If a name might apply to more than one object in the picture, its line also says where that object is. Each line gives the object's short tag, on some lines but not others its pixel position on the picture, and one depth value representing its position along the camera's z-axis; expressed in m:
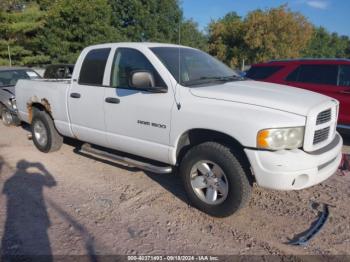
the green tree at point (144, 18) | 33.81
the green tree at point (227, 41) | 44.09
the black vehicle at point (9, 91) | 8.53
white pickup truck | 3.23
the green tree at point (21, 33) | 23.31
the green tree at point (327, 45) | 66.96
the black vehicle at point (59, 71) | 9.79
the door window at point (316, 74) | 6.76
